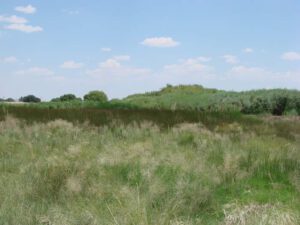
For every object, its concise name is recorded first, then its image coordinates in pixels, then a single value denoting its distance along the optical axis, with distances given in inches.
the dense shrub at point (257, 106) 716.7
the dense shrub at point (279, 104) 712.4
